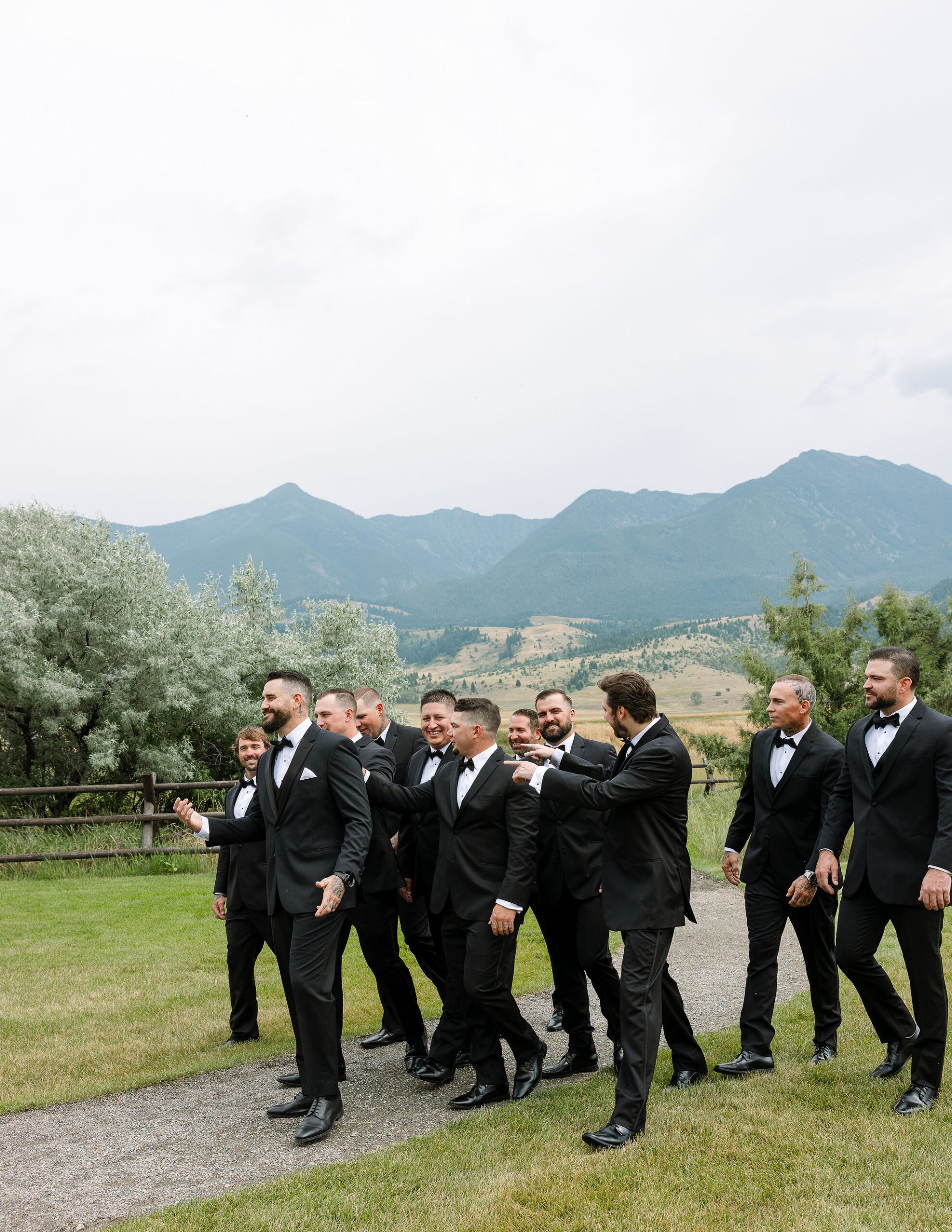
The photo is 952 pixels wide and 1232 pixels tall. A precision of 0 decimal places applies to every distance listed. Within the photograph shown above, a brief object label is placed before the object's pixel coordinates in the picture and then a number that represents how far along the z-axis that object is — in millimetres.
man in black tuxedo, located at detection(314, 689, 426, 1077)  5918
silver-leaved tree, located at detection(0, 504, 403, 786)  20234
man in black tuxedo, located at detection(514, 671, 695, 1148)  4652
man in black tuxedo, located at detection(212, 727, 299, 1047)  6641
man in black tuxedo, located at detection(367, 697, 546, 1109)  5164
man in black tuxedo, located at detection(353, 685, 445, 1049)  6512
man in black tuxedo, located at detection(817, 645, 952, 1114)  4770
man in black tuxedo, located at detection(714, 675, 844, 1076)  5688
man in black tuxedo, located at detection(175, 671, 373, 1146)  4992
